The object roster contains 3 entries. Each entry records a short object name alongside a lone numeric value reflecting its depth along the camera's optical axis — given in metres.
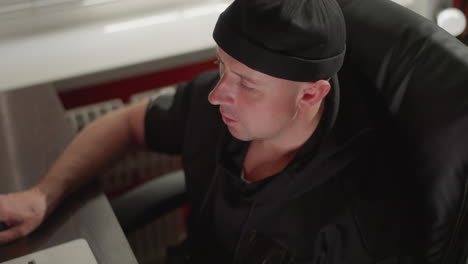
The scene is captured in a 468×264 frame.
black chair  0.97
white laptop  1.06
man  0.98
